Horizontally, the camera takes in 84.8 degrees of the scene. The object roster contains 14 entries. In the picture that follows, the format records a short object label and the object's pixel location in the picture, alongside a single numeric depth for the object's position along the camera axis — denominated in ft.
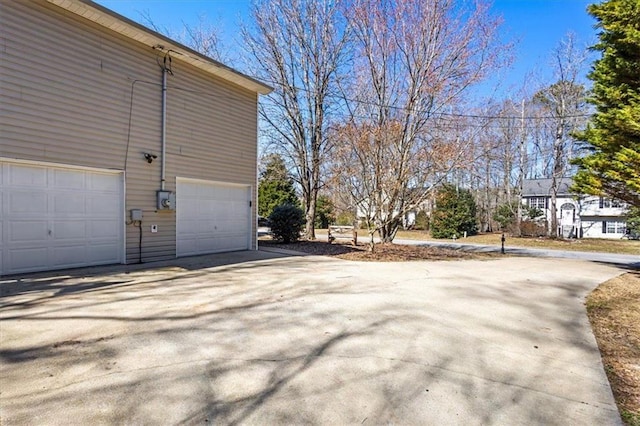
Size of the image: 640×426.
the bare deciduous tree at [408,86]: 35.86
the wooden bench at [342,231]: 77.03
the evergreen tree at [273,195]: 81.82
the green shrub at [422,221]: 92.06
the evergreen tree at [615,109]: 22.65
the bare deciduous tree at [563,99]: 60.80
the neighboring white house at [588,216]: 88.63
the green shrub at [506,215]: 77.37
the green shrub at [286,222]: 43.39
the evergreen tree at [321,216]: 82.21
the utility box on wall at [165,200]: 27.12
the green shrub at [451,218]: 71.69
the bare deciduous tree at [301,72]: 48.65
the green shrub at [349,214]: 42.96
